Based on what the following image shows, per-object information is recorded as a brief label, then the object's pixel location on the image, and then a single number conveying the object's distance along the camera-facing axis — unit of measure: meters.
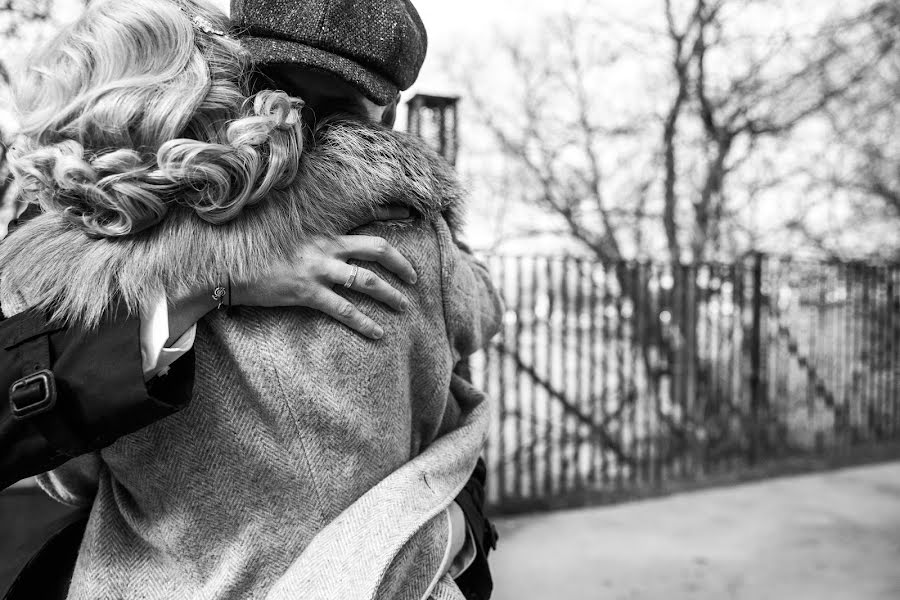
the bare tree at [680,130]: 6.54
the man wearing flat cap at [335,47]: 0.99
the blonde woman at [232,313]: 0.88
